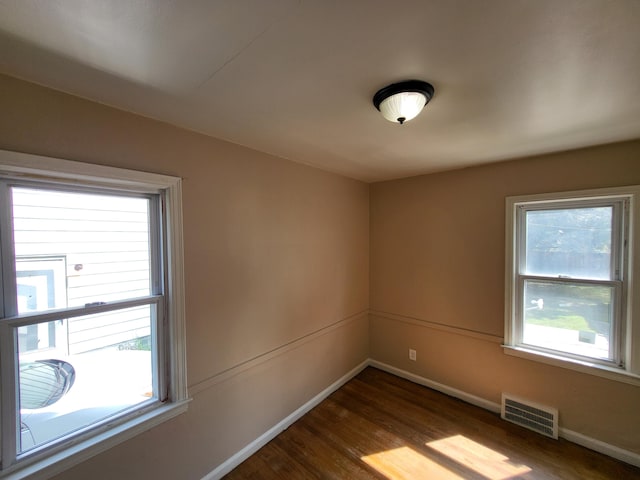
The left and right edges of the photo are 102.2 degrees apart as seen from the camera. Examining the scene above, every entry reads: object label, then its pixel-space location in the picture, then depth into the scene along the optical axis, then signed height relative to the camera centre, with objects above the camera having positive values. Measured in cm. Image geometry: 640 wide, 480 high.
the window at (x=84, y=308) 120 -40
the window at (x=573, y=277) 202 -40
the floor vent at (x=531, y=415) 223 -166
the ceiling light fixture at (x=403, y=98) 119 +64
